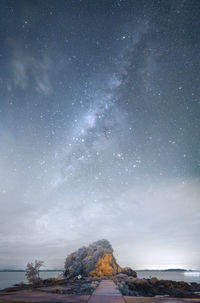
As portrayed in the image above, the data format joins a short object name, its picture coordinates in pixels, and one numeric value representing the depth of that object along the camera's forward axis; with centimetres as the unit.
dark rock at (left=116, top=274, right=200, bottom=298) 1783
